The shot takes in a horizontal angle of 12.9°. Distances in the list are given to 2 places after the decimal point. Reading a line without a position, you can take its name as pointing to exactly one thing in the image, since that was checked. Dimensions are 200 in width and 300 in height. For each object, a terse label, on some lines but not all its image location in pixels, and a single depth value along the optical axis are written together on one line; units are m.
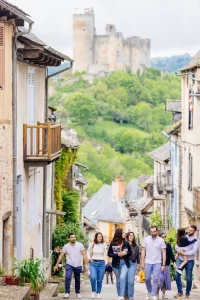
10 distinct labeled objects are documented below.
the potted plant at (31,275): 16.88
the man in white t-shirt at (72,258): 19.00
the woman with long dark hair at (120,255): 18.08
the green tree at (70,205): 34.09
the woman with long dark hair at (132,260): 18.22
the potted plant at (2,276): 16.31
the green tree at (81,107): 172.62
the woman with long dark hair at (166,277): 18.98
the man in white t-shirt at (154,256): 18.25
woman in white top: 18.73
